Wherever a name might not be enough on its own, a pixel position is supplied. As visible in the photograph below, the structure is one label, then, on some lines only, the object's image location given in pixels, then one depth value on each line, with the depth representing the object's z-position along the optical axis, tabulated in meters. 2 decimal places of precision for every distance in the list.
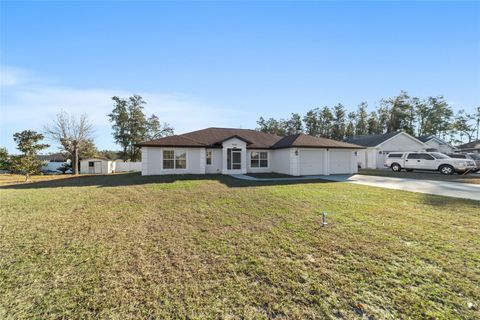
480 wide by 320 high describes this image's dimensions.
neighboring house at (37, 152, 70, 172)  33.14
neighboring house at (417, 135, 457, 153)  27.77
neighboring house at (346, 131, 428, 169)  24.89
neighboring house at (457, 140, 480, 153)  30.83
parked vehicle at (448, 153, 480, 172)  18.30
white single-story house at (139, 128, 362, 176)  15.85
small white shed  31.36
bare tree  28.73
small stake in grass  5.06
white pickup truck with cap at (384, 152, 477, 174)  16.39
